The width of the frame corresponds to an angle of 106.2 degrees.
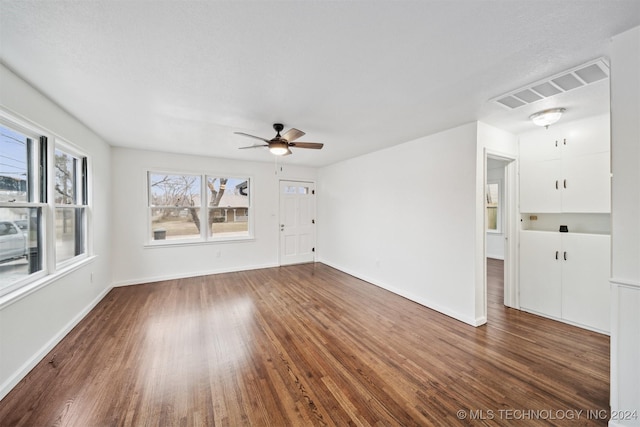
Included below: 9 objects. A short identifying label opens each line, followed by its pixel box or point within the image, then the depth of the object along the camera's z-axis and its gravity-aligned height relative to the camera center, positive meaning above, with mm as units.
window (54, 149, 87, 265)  2771 +111
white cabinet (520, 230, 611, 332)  2734 -826
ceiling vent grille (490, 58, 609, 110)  1833 +1080
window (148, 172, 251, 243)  4766 +104
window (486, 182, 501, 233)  6359 +118
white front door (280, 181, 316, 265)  6016 -271
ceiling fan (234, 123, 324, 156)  2968 +872
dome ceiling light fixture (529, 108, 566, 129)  2541 +1012
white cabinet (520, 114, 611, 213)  2779 +533
